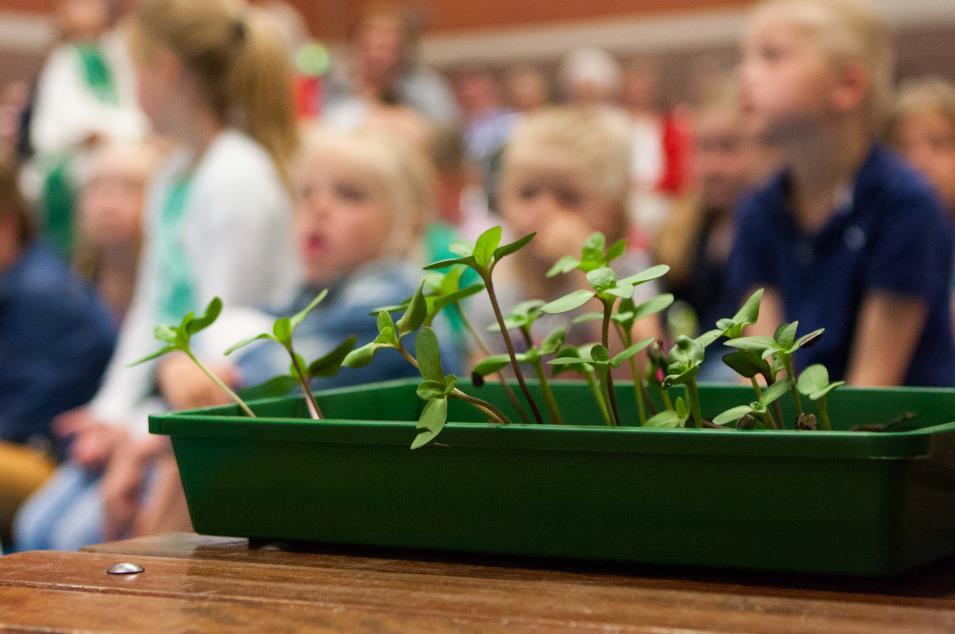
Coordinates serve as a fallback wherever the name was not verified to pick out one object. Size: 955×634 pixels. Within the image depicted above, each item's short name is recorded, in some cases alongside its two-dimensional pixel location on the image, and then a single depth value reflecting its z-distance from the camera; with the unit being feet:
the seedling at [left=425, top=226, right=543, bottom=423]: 4.43
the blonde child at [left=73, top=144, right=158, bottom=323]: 12.13
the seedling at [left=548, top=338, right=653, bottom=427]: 4.42
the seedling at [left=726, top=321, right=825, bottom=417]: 4.36
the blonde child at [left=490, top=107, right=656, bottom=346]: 8.76
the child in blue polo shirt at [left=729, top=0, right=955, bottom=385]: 7.22
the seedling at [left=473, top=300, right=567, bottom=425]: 4.60
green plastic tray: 4.25
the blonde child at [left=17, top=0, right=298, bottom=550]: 8.91
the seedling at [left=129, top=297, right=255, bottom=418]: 4.66
